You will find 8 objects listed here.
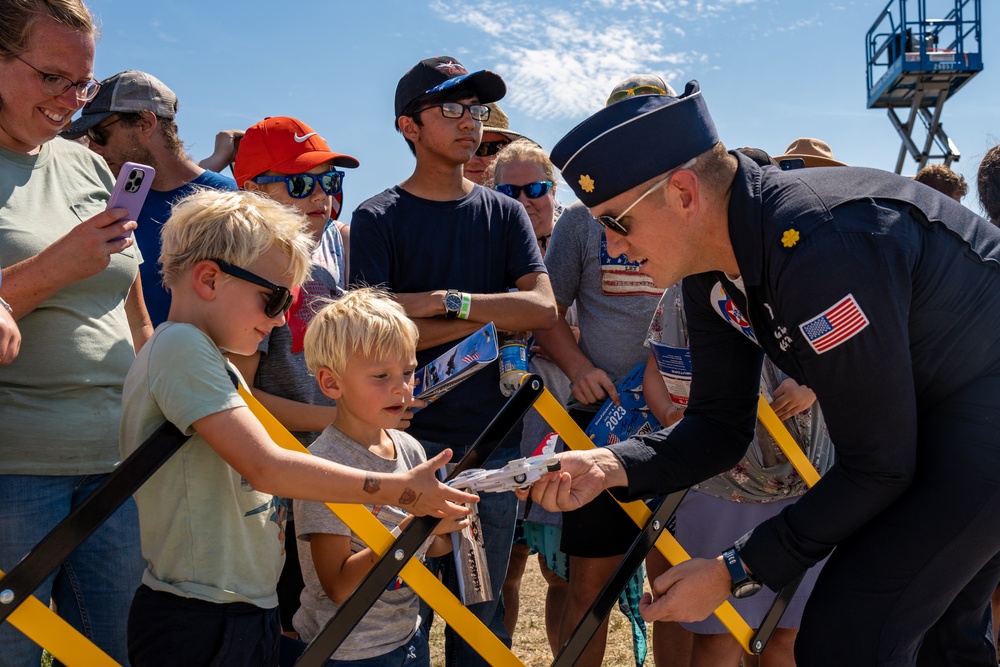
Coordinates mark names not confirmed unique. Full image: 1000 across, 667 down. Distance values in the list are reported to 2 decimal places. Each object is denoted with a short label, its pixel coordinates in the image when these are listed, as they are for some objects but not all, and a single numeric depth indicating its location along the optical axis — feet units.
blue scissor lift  80.30
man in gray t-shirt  12.97
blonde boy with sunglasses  7.05
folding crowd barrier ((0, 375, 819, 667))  6.37
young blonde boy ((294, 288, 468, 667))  8.85
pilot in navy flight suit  6.70
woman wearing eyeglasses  8.08
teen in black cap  11.99
